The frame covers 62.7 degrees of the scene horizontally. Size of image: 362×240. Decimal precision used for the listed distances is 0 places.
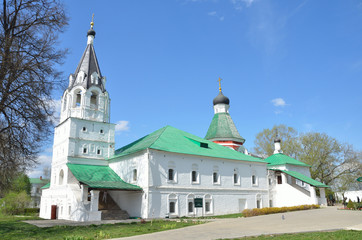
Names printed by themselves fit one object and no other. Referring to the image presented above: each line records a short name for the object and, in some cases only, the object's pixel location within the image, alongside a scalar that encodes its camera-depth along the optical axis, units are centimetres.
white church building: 2330
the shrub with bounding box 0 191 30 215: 3550
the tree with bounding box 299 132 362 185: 4251
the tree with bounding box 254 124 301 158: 4726
